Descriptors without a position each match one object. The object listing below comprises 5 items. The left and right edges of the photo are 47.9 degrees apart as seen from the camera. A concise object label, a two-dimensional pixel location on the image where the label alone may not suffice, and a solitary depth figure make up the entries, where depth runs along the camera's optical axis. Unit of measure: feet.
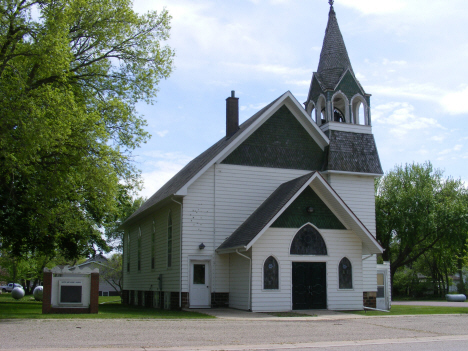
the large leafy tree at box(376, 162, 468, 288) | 147.84
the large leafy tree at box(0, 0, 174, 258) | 56.34
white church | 69.31
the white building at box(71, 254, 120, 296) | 263.90
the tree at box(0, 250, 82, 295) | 221.25
